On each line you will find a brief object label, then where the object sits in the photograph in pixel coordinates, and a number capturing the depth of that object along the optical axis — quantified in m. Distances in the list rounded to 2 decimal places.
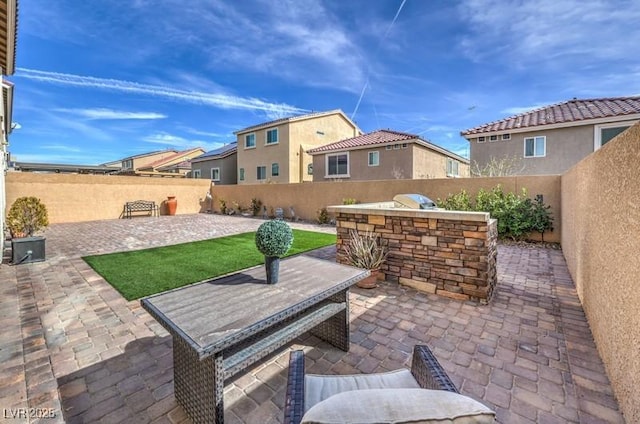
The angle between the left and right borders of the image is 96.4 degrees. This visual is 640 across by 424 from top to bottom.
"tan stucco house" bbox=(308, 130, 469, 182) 15.66
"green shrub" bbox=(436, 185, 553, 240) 8.12
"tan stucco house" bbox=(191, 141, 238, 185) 24.31
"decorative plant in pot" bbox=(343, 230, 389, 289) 4.71
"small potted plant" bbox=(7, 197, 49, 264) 6.20
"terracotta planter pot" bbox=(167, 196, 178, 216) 16.51
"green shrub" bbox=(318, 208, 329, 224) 13.03
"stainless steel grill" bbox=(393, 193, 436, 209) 5.86
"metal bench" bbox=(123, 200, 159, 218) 14.98
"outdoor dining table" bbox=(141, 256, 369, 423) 1.83
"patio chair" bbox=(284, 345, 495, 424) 0.87
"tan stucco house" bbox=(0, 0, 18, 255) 4.77
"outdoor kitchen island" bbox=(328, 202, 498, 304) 4.08
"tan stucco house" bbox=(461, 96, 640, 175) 11.30
